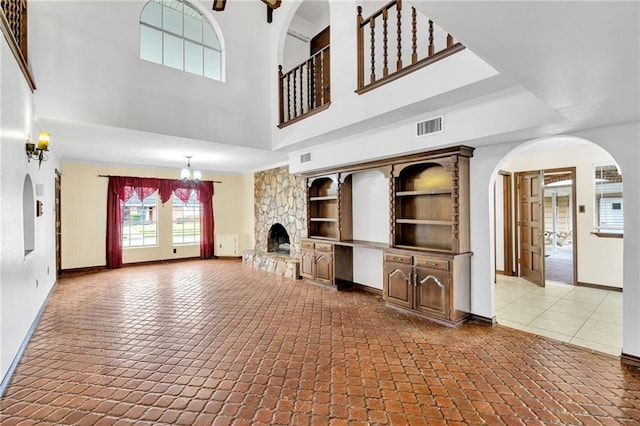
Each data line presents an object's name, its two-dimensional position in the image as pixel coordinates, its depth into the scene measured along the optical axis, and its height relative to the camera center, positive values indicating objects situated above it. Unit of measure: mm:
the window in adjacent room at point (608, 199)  5277 +186
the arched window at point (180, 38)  4992 +2995
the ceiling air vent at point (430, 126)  3762 +1061
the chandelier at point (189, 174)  6727 +905
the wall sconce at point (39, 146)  3543 +822
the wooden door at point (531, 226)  5852 -288
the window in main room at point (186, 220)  8922 -153
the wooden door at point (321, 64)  5047 +2589
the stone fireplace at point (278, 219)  6858 -121
